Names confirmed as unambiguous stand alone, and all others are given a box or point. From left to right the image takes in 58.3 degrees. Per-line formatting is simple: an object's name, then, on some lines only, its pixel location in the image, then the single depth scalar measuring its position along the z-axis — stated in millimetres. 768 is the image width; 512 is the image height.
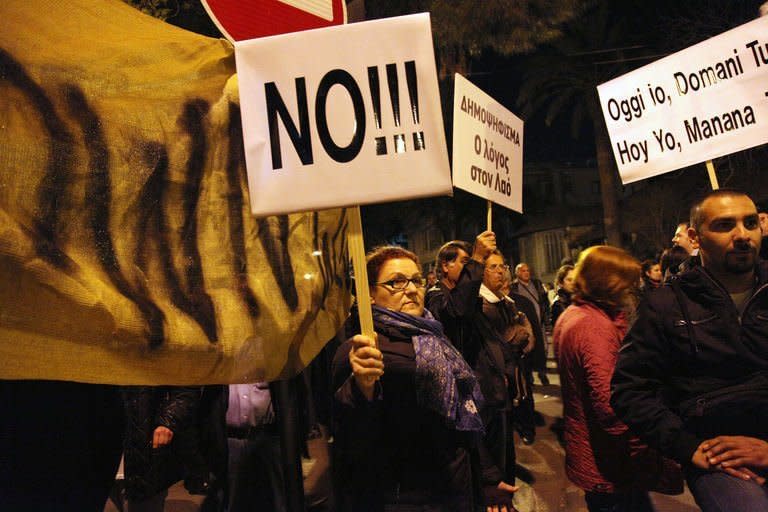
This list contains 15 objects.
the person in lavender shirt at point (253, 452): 4004
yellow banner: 1899
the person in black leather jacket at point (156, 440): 3785
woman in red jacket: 3422
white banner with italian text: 4117
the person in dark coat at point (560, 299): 9007
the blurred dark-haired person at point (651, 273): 7656
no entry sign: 2684
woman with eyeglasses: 2648
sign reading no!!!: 2303
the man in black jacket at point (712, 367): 2623
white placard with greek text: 4723
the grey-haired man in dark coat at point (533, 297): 9539
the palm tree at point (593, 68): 17672
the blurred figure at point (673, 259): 5547
